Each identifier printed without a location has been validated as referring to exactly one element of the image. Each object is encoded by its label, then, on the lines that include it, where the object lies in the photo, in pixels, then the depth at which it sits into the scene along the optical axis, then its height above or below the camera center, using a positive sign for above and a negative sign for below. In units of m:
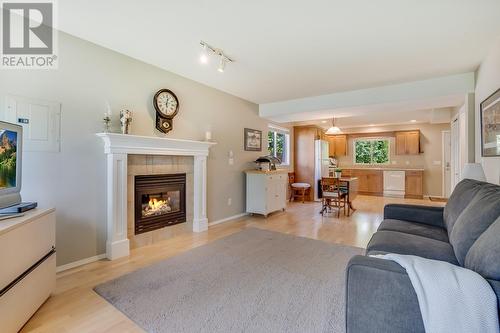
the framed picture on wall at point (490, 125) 2.33 +0.46
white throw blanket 0.92 -0.53
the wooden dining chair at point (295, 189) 6.62 -0.63
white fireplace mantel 2.74 -0.14
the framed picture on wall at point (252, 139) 4.98 +0.62
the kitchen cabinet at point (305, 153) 6.86 +0.43
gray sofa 1.04 -0.54
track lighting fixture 2.67 +1.36
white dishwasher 7.41 -0.49
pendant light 5.60 +0.88
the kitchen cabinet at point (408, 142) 7.25 +0.80
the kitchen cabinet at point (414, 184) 7.16 -0.50
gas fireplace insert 3.19 -0.49
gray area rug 1.68 -1.08
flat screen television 1.65 +0.03
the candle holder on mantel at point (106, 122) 2.72 +0.53
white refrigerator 6.80 +0.15
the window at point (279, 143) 6.29 +0.68
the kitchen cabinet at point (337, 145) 8.51 +0.83
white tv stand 1.43 -0.68
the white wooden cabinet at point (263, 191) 4.74 -0.48
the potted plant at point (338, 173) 5.43 -0.13
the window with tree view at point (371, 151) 8.09 +0.59
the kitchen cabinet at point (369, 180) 7.77 -0.41
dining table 5.12 -0.40
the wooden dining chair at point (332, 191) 5.01 -0.51
